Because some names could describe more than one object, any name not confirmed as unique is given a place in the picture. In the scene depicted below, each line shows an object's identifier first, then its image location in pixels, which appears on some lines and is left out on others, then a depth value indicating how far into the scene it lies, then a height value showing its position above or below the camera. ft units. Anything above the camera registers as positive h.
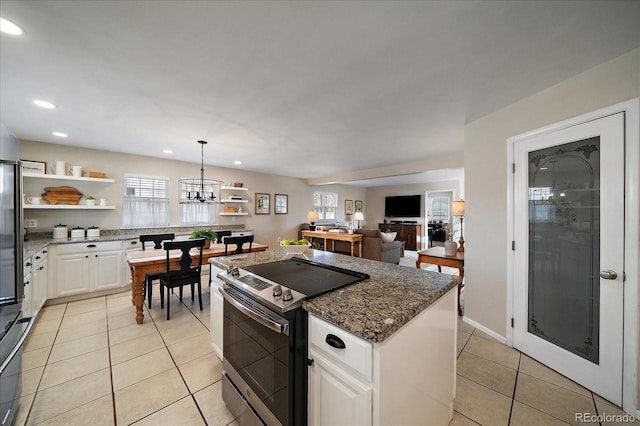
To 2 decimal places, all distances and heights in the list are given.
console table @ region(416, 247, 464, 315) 9.73 -2.14
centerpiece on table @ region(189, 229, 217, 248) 11.61 -1.26
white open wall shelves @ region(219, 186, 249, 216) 18.62 +0.82
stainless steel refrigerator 4.02 -1.38
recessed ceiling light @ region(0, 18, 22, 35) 4.29 +3.55
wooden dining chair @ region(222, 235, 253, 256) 10.72 -1.45
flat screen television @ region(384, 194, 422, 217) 27.63 +0.60
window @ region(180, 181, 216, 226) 16.66 -0.16
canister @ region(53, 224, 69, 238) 11.81 -1.03
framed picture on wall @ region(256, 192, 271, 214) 21.16 +0.73
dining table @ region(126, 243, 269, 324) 8.95 -2.16
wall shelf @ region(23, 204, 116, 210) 11.14 +0.22
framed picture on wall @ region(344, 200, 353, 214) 30.45 +0.55
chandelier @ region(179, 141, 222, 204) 16.52 +1.77
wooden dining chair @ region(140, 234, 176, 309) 10.02 -1.72
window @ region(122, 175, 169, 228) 14.46 +0.60
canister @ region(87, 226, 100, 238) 12.62 -1.17
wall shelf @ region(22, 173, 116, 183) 11.17 +1.72
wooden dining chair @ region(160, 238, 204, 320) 9.39 -2.57
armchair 17.56 -2.92
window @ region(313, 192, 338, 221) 27.40 +0.80
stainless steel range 3.46 -2.19
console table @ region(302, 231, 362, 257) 18.29 -2.29
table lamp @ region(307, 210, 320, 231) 23.27 -0.66
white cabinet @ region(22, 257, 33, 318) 7.63 -2.74
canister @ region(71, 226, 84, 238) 12.14 -1.13
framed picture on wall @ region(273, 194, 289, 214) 22.56 +0.77
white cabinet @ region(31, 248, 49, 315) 8.75 -2.82
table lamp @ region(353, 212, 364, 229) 27.78 -0.66
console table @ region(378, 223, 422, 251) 26.72 -2.74
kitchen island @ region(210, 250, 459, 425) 2.81 -2.03
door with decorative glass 5.40 -1.12
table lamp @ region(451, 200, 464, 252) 10.74 +0.02
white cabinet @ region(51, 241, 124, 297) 10.80 -2.83
